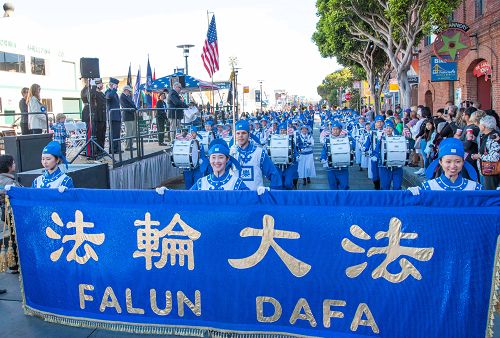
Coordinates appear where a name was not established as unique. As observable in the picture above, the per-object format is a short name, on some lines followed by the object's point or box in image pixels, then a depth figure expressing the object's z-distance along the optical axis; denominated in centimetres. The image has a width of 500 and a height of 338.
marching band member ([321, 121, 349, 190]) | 1076
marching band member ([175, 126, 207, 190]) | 1233
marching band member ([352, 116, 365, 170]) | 1734
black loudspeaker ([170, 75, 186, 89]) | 2130
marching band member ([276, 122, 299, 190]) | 1180
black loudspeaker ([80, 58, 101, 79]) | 1135
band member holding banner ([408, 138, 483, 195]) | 444
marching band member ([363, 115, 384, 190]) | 1176
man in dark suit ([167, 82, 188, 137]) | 1593
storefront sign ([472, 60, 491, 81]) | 2000
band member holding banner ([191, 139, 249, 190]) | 514
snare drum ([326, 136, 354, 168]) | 1045
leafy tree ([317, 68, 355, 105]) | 7355
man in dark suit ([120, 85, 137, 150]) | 1289
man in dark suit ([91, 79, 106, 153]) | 1176
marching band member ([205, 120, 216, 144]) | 1512
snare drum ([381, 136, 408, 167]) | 1054
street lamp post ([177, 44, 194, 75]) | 2578
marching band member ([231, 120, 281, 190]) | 719
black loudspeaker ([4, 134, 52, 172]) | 964
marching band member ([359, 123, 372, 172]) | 1572
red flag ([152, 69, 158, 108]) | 2742
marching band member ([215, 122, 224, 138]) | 1602
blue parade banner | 371
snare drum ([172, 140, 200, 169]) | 1198
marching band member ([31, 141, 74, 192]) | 546
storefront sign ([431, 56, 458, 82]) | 2084
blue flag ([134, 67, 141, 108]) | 2306
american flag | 1473
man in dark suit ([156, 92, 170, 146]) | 1603
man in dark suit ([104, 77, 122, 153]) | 1176
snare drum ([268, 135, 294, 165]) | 1154
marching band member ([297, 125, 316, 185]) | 1440
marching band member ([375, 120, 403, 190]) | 1104
